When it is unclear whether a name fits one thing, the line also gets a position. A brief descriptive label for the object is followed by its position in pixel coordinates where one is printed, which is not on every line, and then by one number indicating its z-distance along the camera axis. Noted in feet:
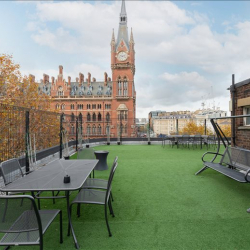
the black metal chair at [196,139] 39.52
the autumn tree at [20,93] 62.39
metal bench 15.64
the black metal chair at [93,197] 9.90
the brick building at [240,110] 21.47
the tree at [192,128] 143.13
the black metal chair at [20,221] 6.47
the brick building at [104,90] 165.17
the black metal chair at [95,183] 12.43
